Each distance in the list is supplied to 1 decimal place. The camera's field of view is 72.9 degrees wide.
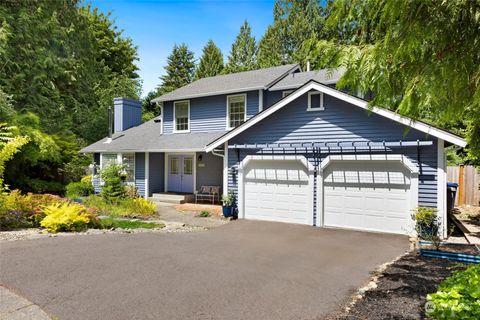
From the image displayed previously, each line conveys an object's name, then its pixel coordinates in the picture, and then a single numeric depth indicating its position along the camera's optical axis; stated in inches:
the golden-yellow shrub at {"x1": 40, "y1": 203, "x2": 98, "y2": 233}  357.1
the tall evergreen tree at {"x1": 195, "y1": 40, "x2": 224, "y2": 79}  1498.5
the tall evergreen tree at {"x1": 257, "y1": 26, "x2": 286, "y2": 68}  1302.9
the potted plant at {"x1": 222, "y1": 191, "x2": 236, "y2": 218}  480.1
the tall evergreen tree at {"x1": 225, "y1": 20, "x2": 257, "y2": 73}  1478.8
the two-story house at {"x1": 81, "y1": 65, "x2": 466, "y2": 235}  363.3
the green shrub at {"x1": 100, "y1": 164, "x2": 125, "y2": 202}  555.2
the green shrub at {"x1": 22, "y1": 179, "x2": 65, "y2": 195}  652.1
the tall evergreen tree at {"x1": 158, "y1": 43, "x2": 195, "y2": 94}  1643.7
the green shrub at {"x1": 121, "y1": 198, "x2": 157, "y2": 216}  485.7
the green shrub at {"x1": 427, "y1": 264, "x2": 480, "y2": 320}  100.9
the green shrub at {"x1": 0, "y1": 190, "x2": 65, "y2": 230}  365.6
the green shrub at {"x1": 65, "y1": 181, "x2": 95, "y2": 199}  679.1
